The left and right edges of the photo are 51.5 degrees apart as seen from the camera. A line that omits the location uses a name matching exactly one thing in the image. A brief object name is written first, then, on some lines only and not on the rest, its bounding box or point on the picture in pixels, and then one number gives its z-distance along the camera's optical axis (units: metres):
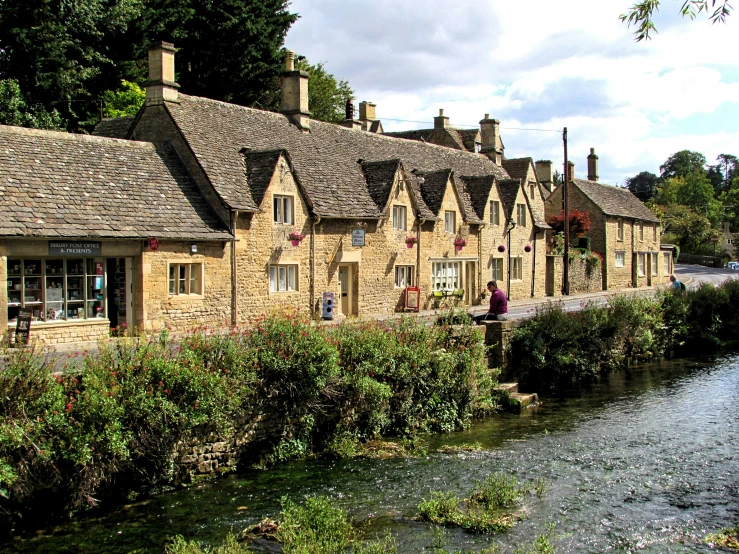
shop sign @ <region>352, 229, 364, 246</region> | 31.64
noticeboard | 34.44
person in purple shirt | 23.77
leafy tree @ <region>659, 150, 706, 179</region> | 158.00
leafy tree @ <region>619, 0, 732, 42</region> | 10.81
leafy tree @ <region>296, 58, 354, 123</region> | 55.69
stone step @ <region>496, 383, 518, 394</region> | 22.09
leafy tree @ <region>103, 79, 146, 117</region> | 39.34
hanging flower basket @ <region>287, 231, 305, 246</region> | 28.92
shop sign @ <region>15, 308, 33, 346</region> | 20.39
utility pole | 45.25
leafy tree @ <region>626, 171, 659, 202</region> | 169.88
